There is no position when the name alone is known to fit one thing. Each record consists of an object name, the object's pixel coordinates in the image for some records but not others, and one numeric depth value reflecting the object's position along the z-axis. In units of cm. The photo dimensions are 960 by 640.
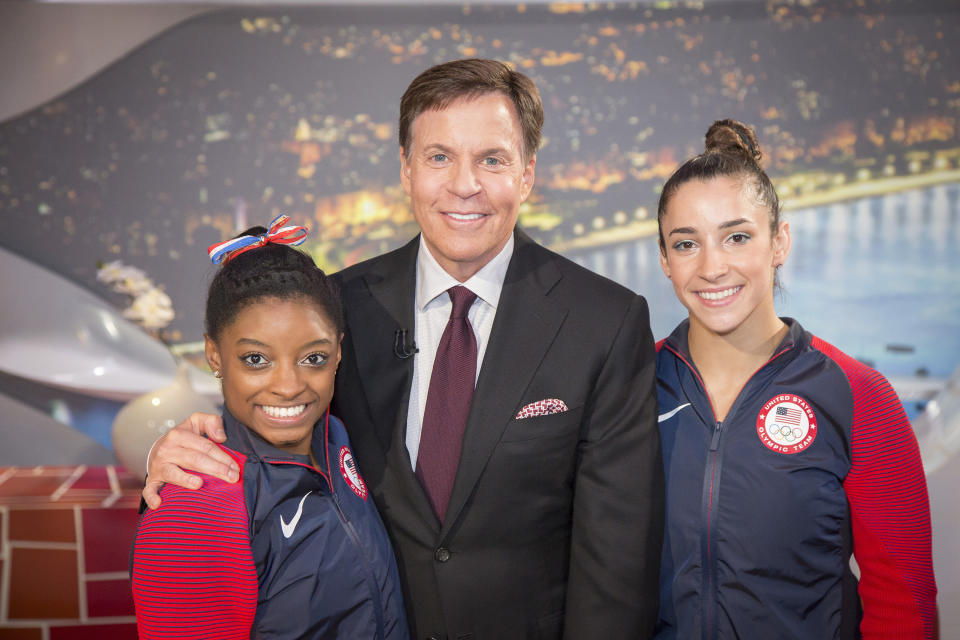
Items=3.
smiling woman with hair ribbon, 132
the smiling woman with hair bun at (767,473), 170
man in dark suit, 168
